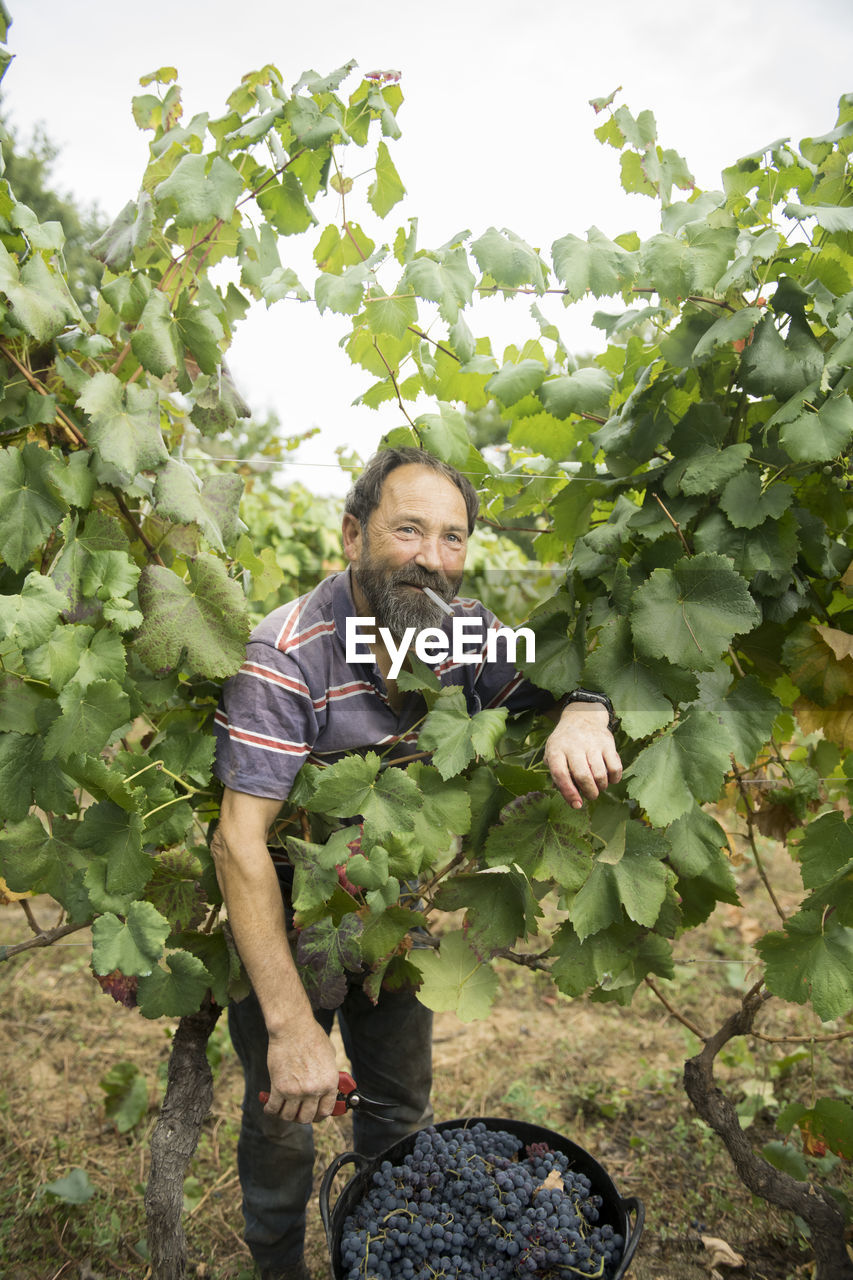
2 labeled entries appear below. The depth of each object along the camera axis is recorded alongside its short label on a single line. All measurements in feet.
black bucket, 5.42
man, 5.65
